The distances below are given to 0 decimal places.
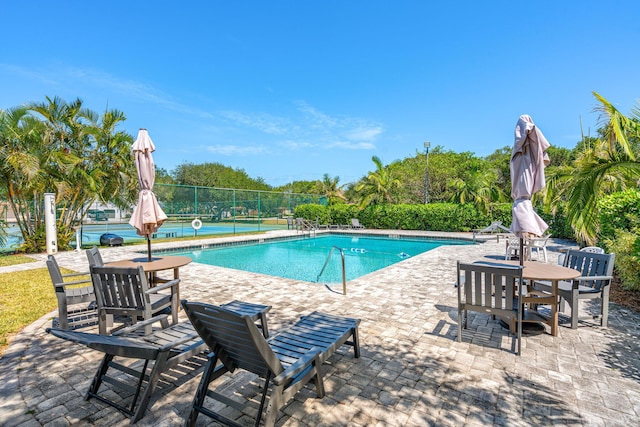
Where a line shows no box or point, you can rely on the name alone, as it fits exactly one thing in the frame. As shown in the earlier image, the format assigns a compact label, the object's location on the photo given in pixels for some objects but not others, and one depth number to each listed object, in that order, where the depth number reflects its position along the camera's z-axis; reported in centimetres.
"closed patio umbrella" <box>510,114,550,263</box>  388
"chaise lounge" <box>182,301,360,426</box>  184
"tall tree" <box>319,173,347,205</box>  3092
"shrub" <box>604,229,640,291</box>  514
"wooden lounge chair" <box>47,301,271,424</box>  203
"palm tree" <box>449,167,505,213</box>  1792
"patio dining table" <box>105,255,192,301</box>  425
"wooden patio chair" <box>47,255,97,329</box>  343
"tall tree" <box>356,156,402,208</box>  2078
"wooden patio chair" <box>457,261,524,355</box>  315
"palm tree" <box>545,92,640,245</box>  483
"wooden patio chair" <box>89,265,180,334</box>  318
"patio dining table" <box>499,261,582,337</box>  348
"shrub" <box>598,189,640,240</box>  625
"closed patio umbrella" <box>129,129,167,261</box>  483
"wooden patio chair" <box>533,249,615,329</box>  383
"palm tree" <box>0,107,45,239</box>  915
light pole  1921
